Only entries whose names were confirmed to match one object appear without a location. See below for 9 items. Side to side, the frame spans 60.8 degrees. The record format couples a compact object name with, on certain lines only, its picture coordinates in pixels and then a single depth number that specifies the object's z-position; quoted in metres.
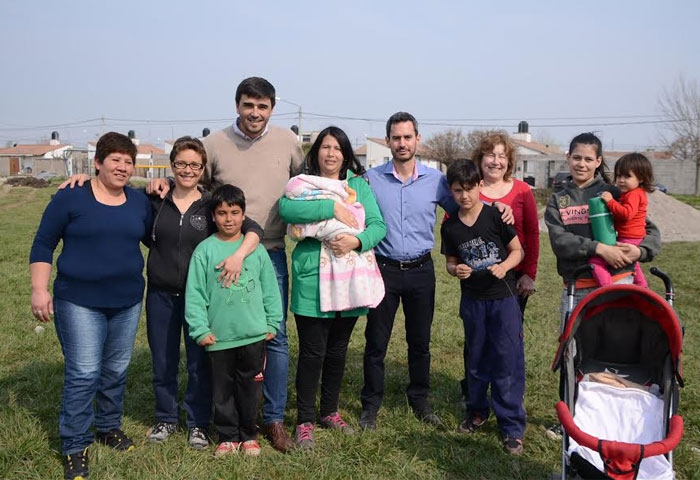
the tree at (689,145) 42.78
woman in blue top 3.78
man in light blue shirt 4.50
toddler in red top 4.14
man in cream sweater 4.36
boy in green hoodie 3.96
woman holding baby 4.13
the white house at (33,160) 69.31
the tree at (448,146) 56.97
